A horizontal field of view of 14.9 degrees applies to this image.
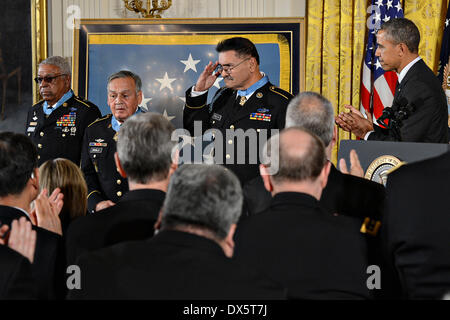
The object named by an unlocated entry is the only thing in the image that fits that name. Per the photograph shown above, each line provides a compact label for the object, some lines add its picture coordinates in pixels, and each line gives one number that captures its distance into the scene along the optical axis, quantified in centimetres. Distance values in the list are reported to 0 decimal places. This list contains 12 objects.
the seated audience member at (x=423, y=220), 537
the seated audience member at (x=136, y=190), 584
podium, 614
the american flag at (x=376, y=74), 791
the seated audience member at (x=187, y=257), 404
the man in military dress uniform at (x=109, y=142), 684
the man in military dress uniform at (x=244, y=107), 693
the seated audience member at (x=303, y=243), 500
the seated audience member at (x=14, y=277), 469
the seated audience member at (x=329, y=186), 603
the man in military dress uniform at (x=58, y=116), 734
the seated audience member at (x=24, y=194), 581
